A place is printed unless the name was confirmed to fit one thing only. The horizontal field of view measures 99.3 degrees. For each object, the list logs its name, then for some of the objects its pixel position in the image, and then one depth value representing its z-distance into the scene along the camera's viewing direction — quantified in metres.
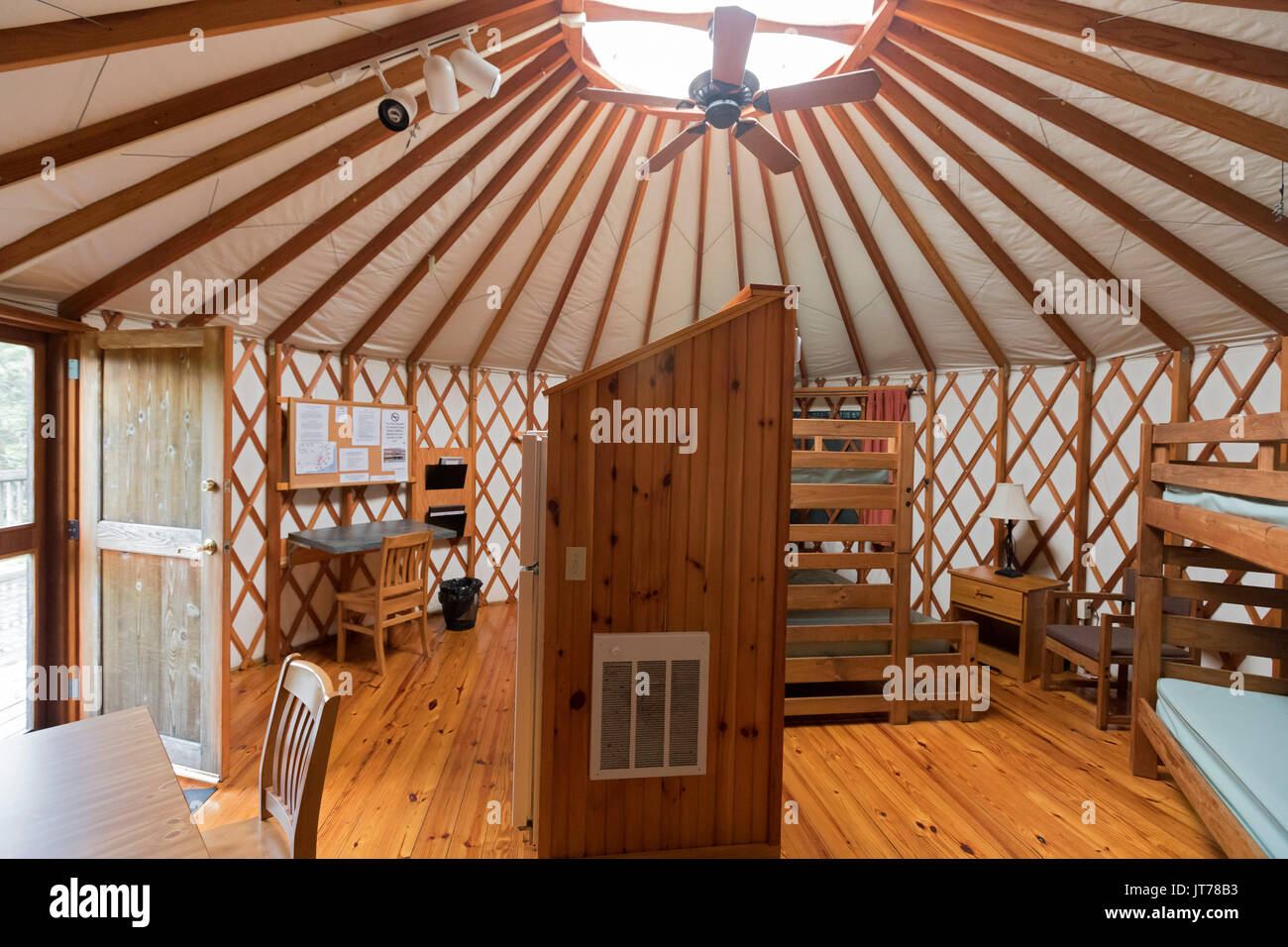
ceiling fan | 1.70
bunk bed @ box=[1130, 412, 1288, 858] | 1.52
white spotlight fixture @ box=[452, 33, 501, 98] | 1.74
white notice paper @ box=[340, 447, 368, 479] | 3.93
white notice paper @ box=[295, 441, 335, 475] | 3.65
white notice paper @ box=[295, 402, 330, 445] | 3.63
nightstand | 3.33
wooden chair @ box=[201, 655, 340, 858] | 1.08
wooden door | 2.24
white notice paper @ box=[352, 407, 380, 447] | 4.01
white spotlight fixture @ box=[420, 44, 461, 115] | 1.72
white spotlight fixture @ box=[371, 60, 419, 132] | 1.82
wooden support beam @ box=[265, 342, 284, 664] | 3.54
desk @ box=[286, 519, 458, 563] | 3.22
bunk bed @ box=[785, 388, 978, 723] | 2.80
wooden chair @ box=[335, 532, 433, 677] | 3.23
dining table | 0.85
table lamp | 3.57
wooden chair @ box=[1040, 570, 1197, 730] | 2.77
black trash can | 4.14
